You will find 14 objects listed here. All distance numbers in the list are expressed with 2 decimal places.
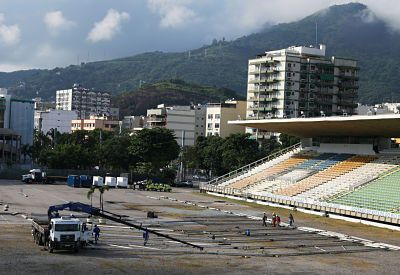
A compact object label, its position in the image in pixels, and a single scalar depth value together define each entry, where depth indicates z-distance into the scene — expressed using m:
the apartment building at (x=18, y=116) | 155.00
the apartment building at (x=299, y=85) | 156.50
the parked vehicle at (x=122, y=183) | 99.19
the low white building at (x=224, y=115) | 179.01
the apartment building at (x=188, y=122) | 196.00
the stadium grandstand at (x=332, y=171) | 62.81
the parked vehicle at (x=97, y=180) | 94.38
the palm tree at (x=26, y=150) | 150.50
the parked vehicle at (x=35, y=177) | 98.88
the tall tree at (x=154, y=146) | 112.56
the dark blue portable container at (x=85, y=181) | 97.19
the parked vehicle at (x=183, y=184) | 111.75
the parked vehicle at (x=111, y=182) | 98.12
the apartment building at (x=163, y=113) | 199.38
